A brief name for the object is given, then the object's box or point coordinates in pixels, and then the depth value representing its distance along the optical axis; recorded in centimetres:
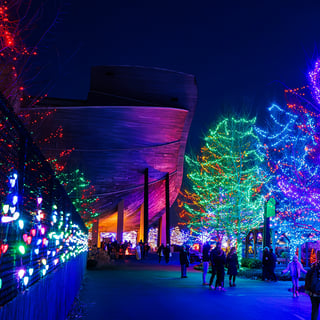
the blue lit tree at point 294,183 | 1777
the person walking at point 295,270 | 1434
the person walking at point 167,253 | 3946
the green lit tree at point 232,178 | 3094
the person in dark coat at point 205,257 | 1773
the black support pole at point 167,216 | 6063
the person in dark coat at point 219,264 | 1566
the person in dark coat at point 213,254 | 1658
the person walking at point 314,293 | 882
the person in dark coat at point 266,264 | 2017
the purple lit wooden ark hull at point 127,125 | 4972
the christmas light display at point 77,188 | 4130
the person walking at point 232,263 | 1727
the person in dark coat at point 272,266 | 2022
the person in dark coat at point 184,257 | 2070
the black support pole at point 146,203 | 6078
